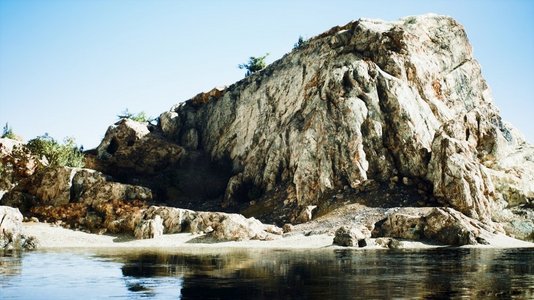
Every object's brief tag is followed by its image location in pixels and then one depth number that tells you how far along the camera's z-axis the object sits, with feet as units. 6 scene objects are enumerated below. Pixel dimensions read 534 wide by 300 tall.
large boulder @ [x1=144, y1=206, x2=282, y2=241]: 178.70
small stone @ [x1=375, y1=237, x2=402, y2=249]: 152.87
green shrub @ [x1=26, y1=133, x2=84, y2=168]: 232.94
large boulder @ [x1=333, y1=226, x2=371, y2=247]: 155.84
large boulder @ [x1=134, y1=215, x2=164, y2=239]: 180.45
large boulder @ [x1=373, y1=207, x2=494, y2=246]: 158.10
